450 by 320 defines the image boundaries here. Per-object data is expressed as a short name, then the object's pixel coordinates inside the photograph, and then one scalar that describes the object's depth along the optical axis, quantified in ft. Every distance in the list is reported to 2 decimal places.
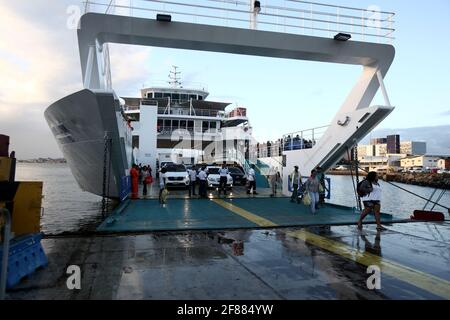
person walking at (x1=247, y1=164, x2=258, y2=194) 55.04
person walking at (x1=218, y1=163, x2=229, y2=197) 51.93
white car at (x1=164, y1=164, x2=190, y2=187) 63.62
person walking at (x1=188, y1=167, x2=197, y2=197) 50.85
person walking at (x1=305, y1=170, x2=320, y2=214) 35.79
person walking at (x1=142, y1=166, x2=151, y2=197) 53.72
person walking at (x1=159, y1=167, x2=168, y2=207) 41.27
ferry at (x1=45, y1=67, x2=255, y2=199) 37.22
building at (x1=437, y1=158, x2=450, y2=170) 242.99
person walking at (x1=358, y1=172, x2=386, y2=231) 27.37
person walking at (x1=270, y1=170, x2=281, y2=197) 54.33
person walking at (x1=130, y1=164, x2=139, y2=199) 48.00
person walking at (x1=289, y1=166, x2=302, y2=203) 43.55
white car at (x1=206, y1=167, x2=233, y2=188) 66.23
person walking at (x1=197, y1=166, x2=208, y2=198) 49.52
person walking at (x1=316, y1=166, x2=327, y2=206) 40.35
